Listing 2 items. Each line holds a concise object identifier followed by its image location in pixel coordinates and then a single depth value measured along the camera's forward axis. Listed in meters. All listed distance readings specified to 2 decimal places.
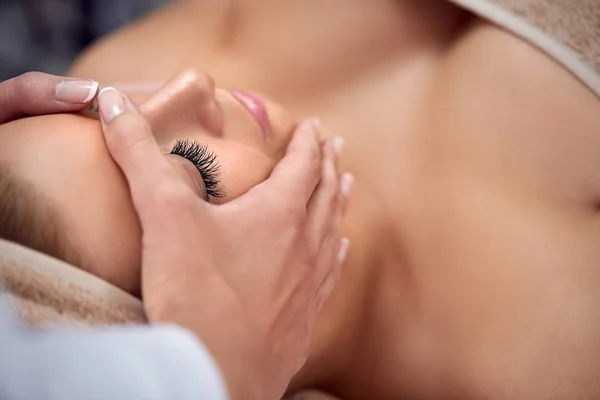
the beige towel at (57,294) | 0.47
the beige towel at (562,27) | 0.78
